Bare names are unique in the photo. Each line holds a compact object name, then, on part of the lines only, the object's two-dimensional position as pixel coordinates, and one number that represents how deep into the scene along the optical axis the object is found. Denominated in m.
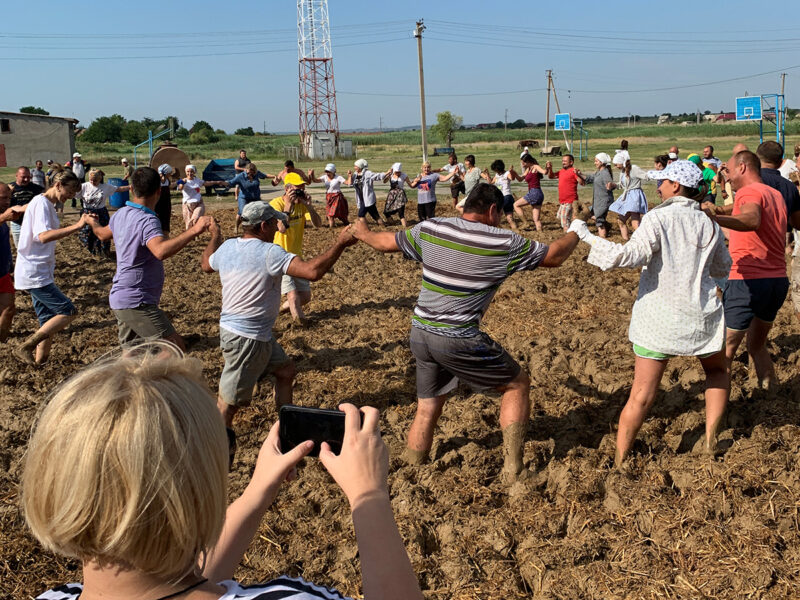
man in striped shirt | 4.66
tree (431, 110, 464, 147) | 87.21
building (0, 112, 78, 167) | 41.94
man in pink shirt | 5.73
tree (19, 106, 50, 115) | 92.57
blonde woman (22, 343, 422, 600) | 1.31
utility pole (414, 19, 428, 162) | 33.12
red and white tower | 64.69
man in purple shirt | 5.71
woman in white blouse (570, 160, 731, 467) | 4.56
